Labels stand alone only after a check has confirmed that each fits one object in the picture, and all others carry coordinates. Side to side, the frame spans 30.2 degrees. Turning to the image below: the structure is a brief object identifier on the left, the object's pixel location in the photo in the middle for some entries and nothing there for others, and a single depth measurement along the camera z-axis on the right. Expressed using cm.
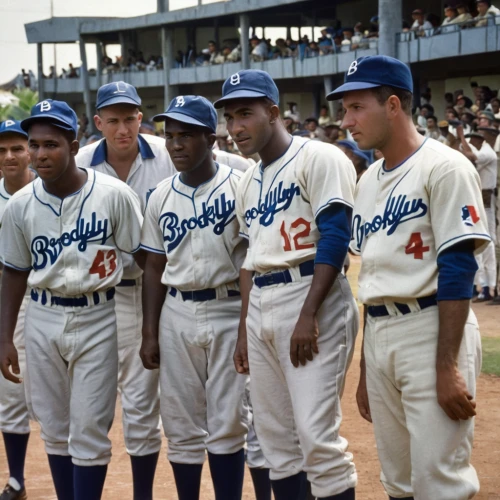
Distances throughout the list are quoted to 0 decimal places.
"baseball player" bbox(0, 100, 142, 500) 459
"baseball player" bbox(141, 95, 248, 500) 456
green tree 4134
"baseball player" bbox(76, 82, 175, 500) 496
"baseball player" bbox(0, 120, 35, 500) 546
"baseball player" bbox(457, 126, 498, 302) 1209
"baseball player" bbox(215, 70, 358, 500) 396
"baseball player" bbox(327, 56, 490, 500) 331
